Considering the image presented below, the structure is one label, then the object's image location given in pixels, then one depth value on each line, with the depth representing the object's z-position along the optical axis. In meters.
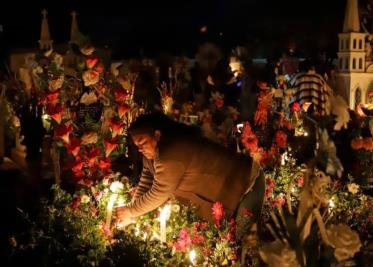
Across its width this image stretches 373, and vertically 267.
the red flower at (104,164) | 4.48
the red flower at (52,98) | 4.76
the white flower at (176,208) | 3.98
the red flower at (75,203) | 4.25
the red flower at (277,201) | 4.50
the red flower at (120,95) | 5.46
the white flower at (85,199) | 4.20
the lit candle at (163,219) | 3.74
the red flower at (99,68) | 5.49
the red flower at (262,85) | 7.15
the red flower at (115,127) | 4.80
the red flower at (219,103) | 7.29
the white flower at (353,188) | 4.89
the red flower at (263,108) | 6.50
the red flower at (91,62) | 5.43
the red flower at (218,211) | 3.83
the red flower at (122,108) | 5.42
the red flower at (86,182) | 4.43
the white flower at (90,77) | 5.38
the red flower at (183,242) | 3.62
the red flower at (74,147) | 4.23
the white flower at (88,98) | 5.95
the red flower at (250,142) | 4.95
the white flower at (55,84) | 5.16
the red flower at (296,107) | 7.02
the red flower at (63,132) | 4.36
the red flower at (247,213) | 3.92
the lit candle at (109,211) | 3.98
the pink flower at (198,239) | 3.72
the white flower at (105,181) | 4.52
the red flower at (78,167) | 4.29
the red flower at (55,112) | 4.64
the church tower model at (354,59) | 10.20
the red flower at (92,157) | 4.40
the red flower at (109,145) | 4.54
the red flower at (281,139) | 5.82
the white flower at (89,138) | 4.59
